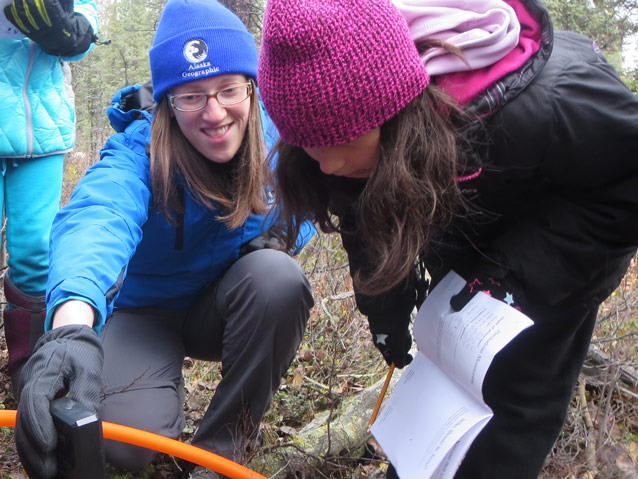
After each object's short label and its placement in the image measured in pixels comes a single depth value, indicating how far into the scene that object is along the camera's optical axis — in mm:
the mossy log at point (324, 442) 2307
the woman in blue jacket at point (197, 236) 2256
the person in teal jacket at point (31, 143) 2850
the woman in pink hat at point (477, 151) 1388
